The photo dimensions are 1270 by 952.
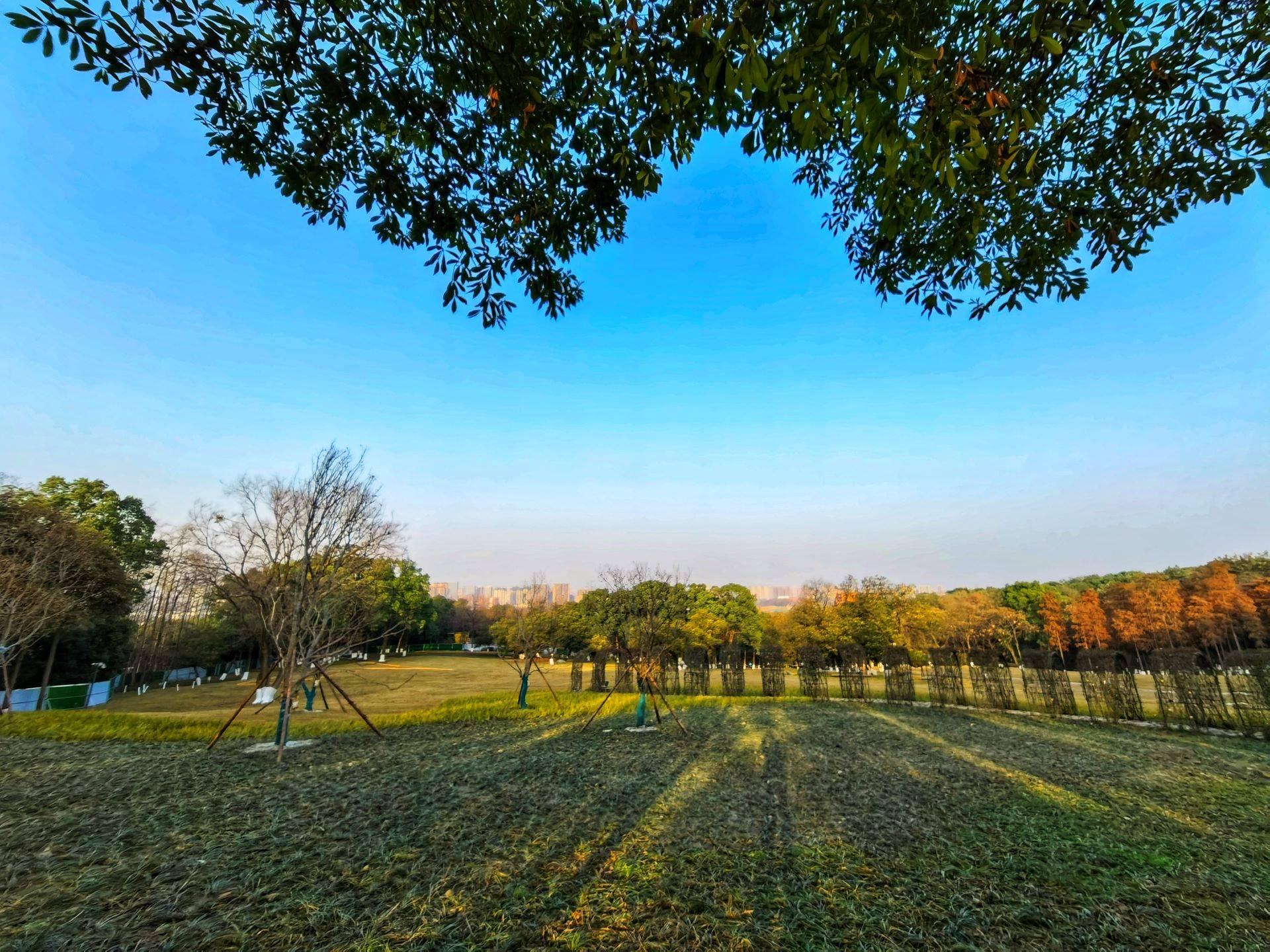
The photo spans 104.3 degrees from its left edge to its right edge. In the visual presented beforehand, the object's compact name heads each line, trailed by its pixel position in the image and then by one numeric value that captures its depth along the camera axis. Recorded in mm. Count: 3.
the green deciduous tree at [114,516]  21797
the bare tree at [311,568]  9203
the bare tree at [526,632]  15867
